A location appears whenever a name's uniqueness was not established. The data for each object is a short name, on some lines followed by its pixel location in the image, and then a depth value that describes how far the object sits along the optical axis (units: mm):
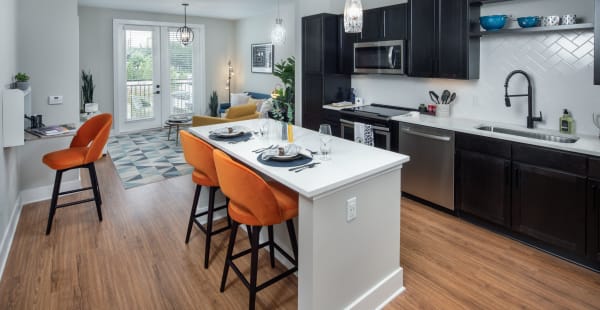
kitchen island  1865
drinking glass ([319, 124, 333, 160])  2300
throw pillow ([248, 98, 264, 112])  7305
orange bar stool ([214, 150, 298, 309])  1918
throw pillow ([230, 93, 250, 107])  8133
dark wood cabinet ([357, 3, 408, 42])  4094
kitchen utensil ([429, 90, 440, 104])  4094
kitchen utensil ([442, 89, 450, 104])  3980
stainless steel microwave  4145
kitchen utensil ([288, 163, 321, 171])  2091
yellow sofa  4613
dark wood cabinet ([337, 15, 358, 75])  4820
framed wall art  7883
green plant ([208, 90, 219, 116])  8641
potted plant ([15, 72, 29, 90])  3586
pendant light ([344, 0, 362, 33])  2585
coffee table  6770
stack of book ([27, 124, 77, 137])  3709
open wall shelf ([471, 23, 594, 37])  2703
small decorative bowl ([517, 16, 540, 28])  2996
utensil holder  3959
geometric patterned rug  4914
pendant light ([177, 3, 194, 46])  6889
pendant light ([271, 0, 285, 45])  4961
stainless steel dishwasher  3486
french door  7652
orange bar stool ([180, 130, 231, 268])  2570
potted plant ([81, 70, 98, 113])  6828
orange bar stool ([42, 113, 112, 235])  3252
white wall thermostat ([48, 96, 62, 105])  4156
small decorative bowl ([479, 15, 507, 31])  3227
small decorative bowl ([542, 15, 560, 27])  2891
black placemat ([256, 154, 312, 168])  2159
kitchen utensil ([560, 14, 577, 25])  2811
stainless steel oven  4078
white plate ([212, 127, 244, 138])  2900
